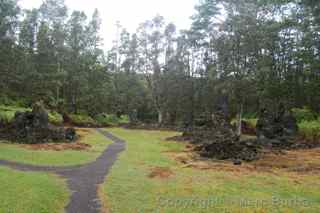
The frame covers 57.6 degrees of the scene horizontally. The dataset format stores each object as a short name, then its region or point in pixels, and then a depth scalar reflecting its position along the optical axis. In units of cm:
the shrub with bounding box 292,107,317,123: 2823
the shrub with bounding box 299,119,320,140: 2402
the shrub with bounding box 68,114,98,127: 3534
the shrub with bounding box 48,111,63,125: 2920
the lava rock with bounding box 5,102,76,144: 1898
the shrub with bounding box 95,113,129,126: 3881
